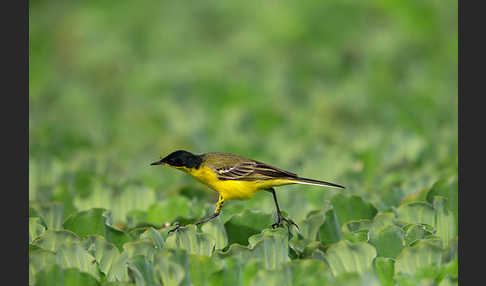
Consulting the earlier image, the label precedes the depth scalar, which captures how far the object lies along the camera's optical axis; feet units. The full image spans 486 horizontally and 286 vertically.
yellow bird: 32.83
